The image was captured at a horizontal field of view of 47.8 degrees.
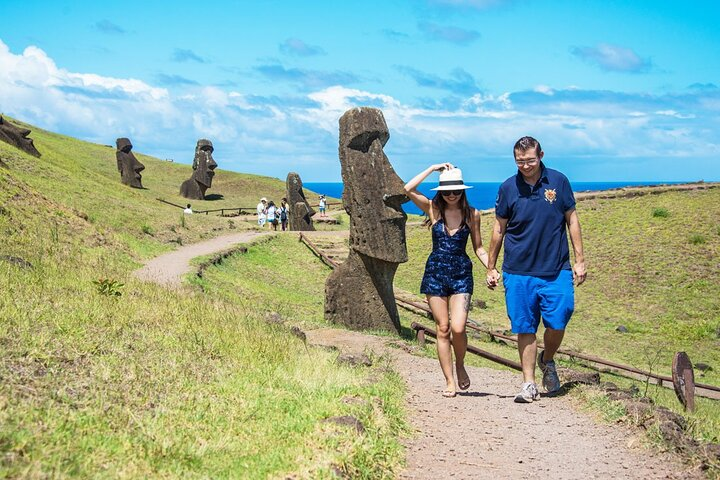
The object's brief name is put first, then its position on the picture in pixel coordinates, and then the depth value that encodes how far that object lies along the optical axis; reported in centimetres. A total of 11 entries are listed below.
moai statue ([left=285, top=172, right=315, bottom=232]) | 3644
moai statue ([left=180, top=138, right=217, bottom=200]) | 5244
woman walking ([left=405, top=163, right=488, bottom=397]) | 806
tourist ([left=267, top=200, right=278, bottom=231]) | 3850
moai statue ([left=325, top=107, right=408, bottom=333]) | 1448
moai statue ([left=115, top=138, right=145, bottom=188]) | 5128
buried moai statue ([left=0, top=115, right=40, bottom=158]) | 3791
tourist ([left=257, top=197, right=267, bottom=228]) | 3997
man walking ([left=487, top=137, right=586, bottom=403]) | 781
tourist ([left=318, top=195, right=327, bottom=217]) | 4916
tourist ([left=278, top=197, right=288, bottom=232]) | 3878
